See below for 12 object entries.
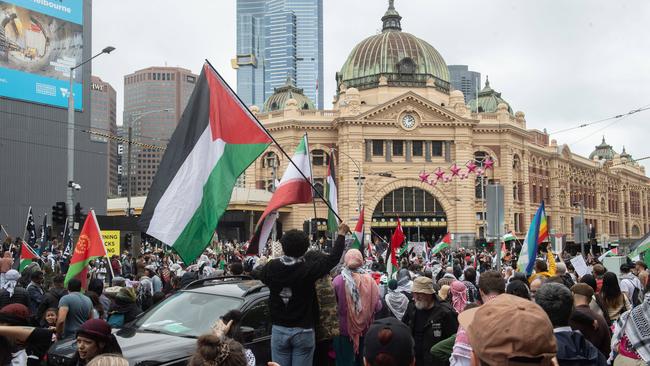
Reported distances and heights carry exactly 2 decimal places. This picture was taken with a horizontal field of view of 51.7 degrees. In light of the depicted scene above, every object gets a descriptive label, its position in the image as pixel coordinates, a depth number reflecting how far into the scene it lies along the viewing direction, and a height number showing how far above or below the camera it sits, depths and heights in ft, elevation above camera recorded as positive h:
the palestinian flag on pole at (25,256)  51.42 -3.04
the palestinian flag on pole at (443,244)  95.56 -4.64
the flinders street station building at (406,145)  201.87 +20.88
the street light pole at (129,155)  97.61 +8.93
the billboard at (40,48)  121.19 +31.75
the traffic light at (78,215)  76.33 +0.12
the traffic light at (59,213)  74.84 +0.36
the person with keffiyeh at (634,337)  14.70 -2.88
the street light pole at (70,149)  73.61 +7.51
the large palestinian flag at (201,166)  27.53 +2.14
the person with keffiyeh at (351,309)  25.43 -3.69
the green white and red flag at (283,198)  36.76 +0.85
